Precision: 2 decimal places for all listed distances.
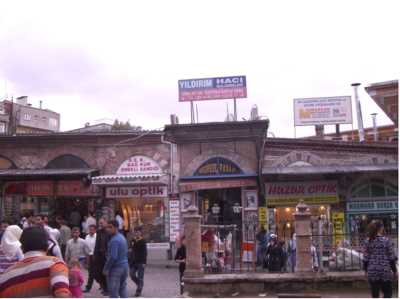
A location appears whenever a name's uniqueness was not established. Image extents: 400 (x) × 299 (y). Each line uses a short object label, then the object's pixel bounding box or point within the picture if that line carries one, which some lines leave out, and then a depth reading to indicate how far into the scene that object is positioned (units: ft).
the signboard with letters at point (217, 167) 71.82
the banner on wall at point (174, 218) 72.49
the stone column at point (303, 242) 42.55
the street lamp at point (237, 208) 70.79
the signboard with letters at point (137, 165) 75.05
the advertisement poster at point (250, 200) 70.74
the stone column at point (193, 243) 43.11
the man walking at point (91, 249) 41.60
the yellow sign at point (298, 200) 70.33
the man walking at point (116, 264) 32.55
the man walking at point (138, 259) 41.81
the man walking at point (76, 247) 42.96
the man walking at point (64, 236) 53.06
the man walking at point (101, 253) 39.78
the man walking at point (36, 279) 14.79
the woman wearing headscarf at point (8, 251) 28.09
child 17.47
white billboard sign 99.14
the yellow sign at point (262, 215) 68.12
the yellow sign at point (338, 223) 63.26
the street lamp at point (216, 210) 71.46
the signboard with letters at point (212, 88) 79.97
